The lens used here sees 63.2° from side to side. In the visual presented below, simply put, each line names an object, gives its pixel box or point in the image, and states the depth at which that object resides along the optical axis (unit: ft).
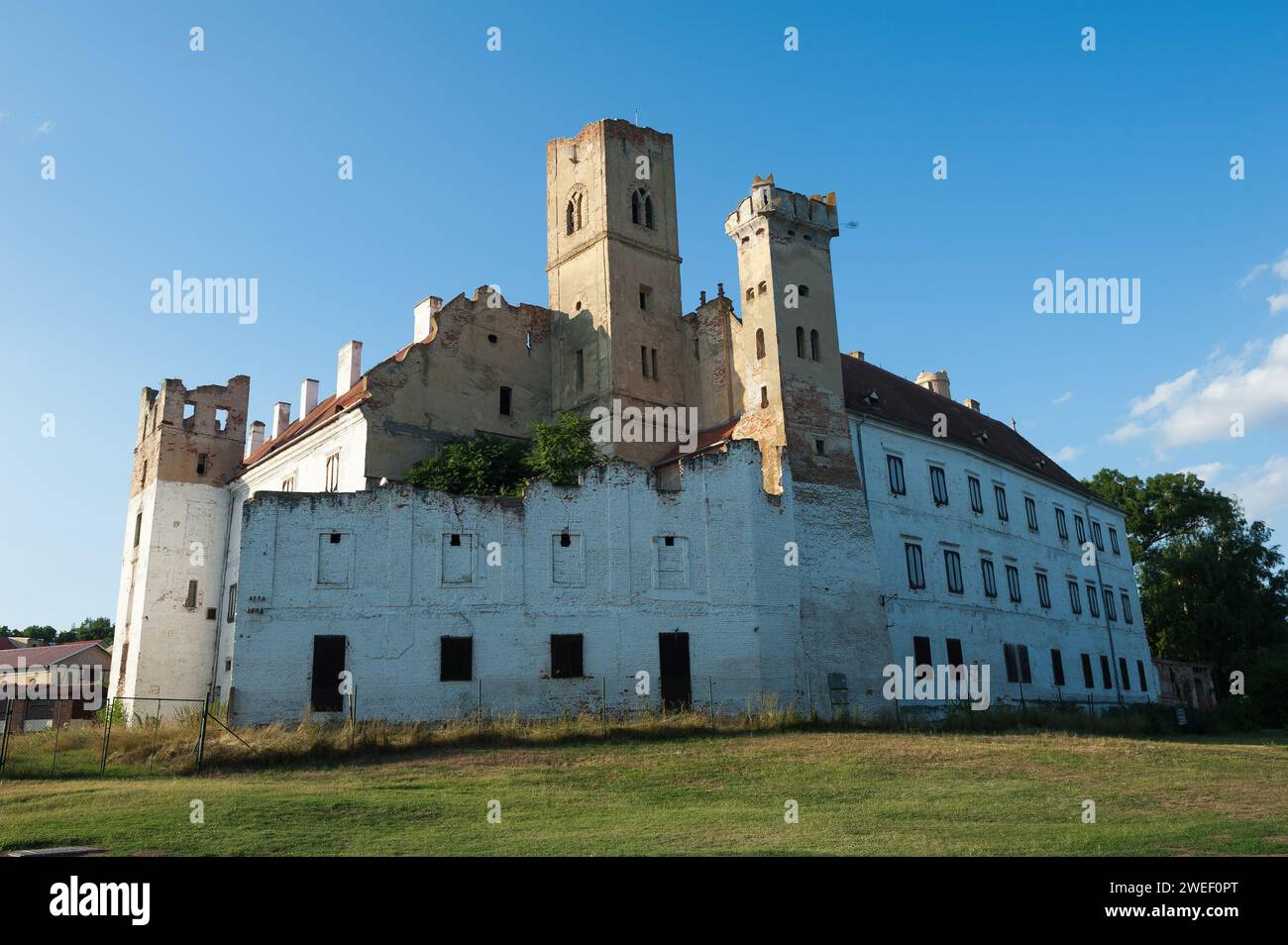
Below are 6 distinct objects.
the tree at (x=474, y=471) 112.37
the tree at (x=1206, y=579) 187.73
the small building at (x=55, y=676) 162.72
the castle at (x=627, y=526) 95.86
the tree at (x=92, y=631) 311.68
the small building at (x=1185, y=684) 172.65
